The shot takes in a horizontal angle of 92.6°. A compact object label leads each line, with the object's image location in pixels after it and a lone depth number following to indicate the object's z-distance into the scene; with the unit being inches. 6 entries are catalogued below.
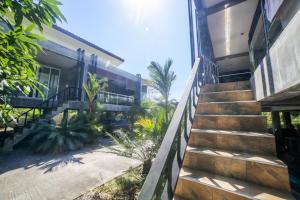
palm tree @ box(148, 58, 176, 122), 276.5
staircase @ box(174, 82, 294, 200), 62.4
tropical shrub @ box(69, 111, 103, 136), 288.2
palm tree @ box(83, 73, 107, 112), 320.5
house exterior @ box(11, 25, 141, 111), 338.3
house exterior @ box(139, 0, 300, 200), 56.3
